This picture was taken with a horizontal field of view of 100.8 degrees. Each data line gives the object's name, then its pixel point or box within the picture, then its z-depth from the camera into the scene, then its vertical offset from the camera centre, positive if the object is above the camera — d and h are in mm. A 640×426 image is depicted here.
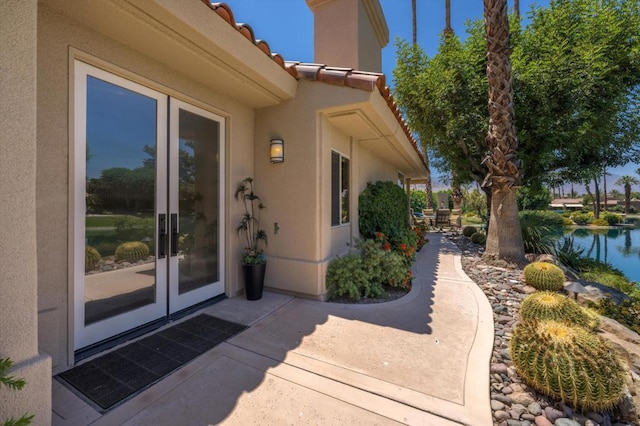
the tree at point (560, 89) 8430 +4209
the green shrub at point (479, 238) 12016 -1164
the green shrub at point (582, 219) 25234 -619
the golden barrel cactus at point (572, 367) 2416 -1494
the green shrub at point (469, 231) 13992 -958
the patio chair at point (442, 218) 17656 -332
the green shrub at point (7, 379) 1542 -973
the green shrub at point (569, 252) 8664 -1347
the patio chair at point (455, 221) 18256 -563
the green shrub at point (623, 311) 4555 -1760
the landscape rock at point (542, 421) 2338 -1862
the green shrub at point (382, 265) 5598 -1124
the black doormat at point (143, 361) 2689 -1742
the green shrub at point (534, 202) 18005 +755
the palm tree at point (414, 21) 23250 +17059
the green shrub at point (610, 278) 6651 -1803
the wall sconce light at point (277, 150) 5160 +1244
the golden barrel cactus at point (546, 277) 5570 -1381
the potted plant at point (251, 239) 4984 -517
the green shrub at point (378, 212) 7352 +38
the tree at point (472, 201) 29177 +1486
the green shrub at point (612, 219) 23875 -595
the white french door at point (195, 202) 4188 +202
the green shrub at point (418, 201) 28188 +1372
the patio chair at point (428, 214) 20280 -75
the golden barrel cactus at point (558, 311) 3713 -1430
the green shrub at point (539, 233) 9023 -721
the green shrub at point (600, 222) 23688 -868
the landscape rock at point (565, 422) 2301 -1839
